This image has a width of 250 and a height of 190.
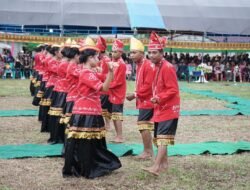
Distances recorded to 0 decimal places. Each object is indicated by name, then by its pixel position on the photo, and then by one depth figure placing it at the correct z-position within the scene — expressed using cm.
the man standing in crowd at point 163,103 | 587
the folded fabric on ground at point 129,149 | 720
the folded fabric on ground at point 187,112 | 1176
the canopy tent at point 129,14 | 2881
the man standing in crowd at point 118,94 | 830
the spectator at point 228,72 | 2705
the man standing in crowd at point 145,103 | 701
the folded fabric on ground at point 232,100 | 1329
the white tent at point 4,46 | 2805
